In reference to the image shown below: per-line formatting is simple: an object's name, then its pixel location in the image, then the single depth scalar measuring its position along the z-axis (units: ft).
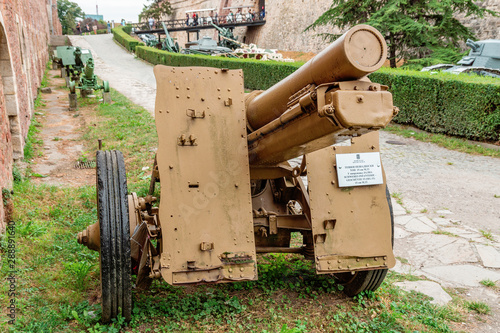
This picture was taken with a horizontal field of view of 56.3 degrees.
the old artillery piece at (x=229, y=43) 93.42
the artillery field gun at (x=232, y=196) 9.68
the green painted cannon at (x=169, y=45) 85.66
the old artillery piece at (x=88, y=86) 41.32
